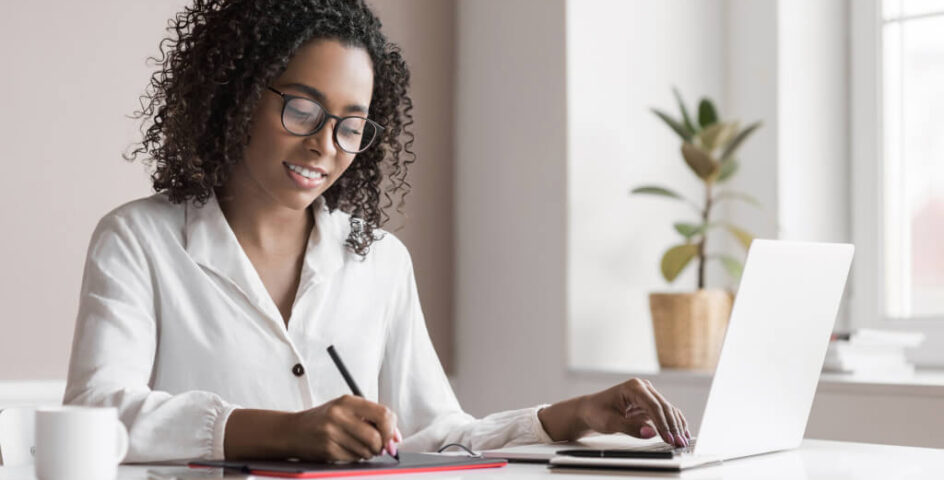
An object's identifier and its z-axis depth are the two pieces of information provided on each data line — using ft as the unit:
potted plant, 9.15
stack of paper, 8.25
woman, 5.10
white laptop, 4.17
